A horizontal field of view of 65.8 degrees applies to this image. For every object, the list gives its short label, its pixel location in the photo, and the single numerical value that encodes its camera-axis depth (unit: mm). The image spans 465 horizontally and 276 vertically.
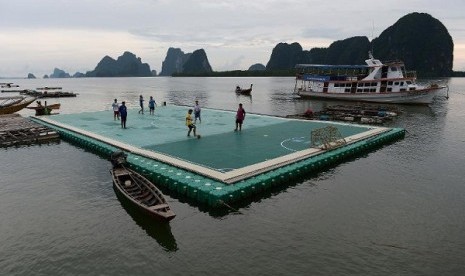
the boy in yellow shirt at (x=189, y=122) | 26734
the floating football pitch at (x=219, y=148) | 17859
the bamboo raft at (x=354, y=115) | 40266
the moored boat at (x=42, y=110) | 44534
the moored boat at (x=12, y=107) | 50097
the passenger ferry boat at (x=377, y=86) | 60125
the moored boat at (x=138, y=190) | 14266
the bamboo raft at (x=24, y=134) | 29314
